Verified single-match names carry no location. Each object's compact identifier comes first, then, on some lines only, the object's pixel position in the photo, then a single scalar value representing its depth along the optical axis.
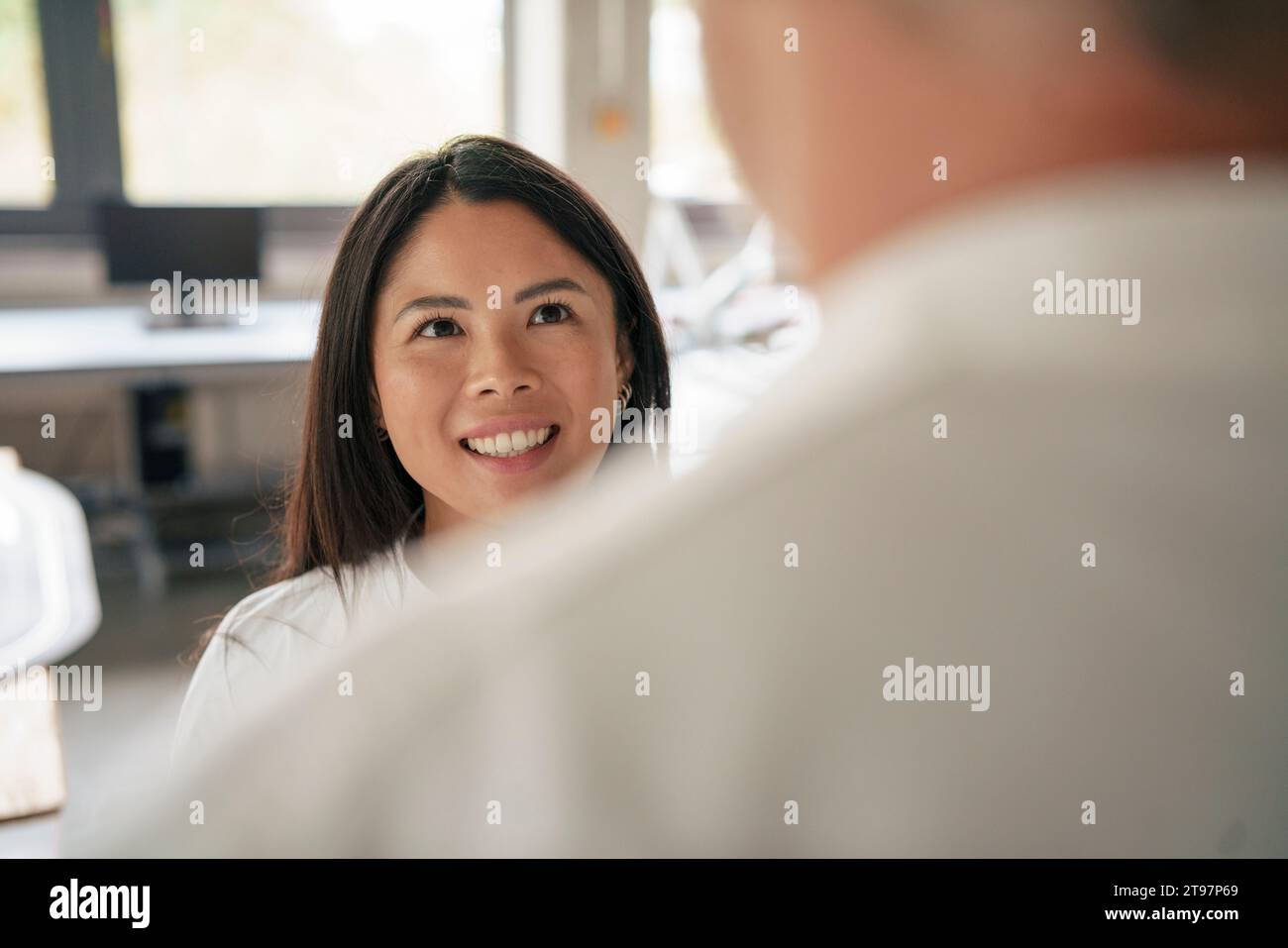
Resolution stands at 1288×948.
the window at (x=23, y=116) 3.19
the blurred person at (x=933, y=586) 0.22
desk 2.72
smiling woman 0.83
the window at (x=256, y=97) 3.21
